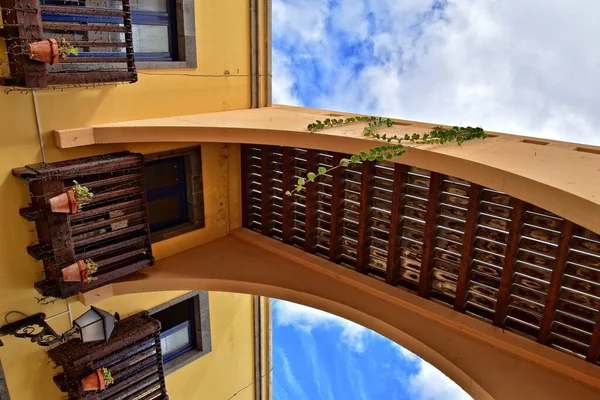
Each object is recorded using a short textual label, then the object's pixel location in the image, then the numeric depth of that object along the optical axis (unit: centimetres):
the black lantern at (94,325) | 437
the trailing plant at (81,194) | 409
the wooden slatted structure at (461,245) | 360
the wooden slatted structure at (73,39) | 374
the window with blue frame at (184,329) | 610
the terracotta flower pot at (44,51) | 370
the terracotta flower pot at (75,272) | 429
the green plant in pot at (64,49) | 392
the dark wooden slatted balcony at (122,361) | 481
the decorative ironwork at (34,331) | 442
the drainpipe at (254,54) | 575
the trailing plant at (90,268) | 440
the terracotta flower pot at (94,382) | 479
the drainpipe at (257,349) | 719
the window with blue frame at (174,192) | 525
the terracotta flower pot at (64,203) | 400
